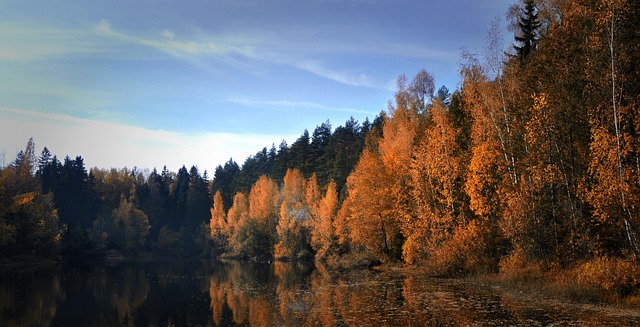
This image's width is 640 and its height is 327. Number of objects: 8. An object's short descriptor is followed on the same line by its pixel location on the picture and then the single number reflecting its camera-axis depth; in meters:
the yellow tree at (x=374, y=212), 50.03
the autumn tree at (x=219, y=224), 110.00
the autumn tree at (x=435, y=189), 37.34
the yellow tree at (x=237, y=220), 95.56
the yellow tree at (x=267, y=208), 90.69
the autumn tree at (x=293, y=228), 79.19
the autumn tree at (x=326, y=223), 67.75
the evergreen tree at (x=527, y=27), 39.40
